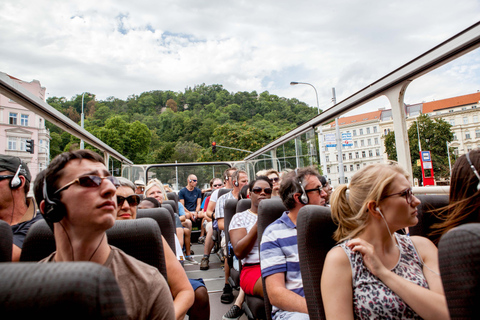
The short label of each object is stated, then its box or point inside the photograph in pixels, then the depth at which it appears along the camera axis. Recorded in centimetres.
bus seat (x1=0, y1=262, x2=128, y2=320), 40
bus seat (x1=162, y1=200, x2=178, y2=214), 437
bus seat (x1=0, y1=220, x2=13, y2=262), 105
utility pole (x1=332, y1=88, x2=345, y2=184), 388
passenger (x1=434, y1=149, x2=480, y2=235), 138
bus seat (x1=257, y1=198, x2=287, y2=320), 241
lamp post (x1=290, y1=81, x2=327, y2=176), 446
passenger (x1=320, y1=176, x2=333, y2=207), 282
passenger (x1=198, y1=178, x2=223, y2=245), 688
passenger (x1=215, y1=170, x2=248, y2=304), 469
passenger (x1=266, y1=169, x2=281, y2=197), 418
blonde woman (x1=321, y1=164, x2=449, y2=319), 130
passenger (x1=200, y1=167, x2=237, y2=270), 516
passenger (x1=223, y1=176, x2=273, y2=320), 274
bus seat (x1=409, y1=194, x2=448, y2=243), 181
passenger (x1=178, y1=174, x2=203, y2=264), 742
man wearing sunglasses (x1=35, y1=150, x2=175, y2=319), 115
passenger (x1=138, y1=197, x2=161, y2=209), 325
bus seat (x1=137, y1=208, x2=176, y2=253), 222
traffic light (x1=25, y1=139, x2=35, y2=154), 364
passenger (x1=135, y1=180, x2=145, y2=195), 557
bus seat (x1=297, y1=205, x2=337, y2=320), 152
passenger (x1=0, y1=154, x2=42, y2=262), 194
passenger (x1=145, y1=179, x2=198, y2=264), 405
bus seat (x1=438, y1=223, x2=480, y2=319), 58
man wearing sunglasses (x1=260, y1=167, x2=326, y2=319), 190
